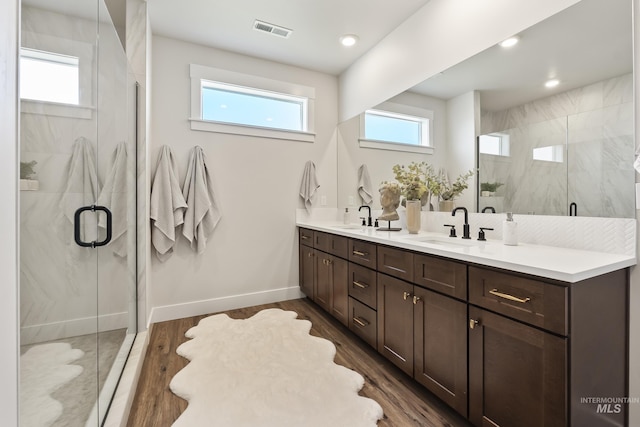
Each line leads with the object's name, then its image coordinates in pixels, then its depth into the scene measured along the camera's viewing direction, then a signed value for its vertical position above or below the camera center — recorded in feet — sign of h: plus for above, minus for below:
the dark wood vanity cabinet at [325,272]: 7.96 -1.82
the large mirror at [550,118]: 4.40 +1.78
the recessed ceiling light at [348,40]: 9.07 +5.53
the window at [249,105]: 9.56 +3.89
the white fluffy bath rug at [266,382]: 4.81 -3.33
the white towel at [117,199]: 5.05 +0.26
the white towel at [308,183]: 10.99 +1.15
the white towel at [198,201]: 9.09 +0.38
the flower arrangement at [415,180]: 7.84 +0.94
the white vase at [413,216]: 7.52 -0.06
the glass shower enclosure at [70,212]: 2.70 +0.01
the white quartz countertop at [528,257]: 3.48 -0.62
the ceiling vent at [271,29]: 8.46 +5.51
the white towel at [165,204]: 8.54 +0.27
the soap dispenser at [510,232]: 5.33 -0.33
